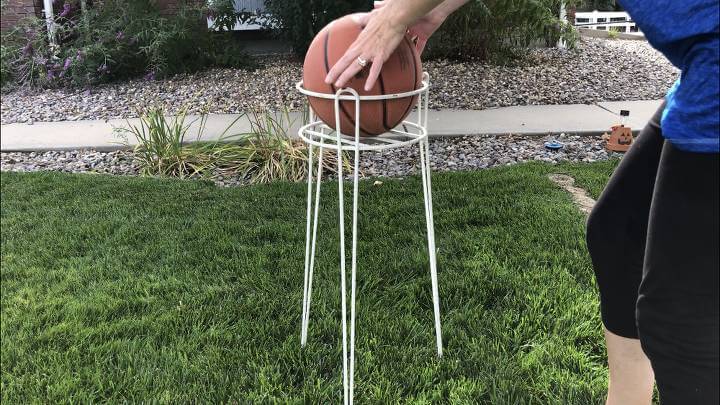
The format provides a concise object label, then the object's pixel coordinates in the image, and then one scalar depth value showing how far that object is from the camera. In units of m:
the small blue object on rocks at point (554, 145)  5.15
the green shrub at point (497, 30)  7.46
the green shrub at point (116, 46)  8.26
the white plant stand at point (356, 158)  1.78
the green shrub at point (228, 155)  4.85
